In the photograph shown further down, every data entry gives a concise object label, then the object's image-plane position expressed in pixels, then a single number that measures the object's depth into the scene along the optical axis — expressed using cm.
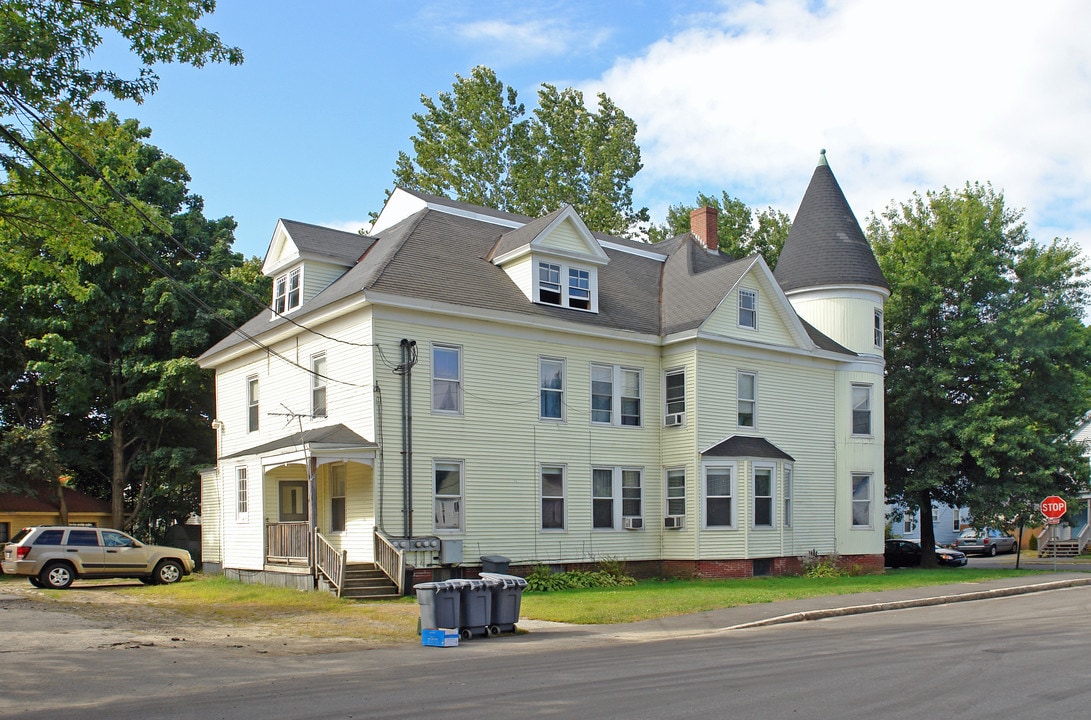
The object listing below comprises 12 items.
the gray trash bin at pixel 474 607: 1550
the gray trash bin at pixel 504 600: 1588
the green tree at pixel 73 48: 1559
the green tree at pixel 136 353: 3303
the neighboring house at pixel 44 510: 3369
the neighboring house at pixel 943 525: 5856
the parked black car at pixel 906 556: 3850
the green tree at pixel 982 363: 3288
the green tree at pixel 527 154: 4822
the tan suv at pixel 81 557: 2500
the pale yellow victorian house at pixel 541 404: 2327
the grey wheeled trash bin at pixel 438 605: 1508
